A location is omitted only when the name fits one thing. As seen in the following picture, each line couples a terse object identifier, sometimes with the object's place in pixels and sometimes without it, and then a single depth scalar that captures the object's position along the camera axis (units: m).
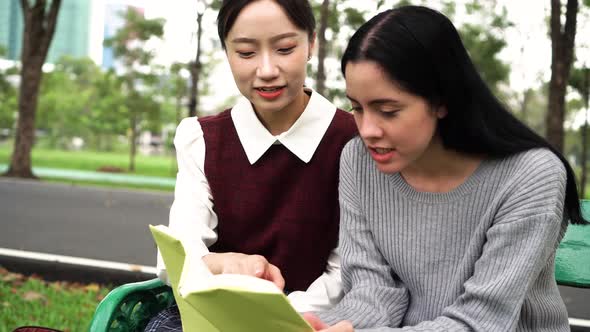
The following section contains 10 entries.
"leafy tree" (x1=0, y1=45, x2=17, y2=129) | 30.93
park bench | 1.99
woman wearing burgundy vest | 1.93
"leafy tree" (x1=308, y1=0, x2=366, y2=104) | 11.33
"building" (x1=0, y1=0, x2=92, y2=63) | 110.88
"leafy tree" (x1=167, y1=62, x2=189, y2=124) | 22.75
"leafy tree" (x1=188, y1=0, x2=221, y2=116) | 12.67
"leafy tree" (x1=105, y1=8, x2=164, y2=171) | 19.34
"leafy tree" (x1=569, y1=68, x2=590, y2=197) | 13.48
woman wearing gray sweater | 1.53
